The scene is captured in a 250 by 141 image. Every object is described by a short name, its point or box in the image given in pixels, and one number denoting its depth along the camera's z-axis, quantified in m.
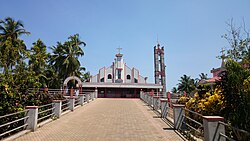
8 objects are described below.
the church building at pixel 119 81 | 33.78
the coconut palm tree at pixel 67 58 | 31.35
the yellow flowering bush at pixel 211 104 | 7.10
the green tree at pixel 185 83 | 53.46
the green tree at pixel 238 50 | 11.01
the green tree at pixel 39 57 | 17.75
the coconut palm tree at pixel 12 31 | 26.05
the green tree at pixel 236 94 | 5.07
